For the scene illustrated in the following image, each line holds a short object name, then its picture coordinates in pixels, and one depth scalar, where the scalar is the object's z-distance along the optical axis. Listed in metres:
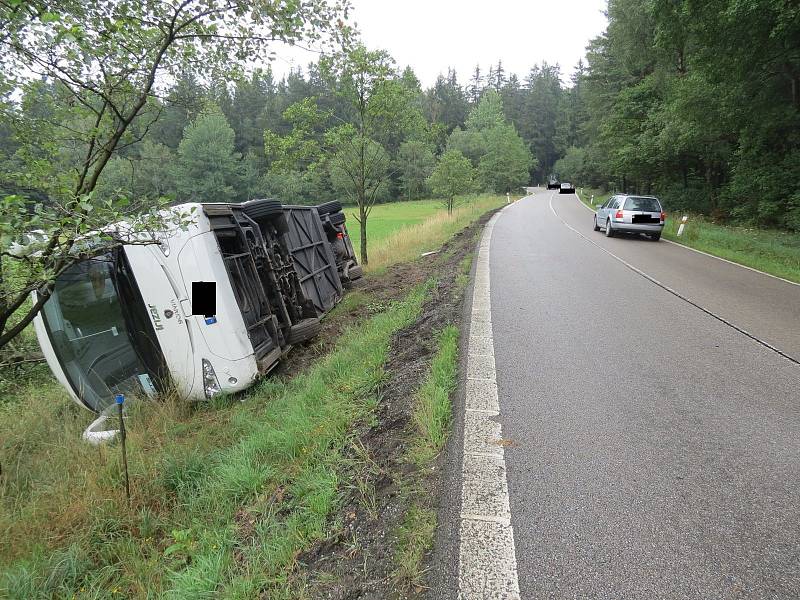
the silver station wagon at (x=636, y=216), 15.59
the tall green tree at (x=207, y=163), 44.09
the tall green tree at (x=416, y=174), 57.34
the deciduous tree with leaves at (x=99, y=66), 3.13
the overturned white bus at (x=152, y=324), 4.89
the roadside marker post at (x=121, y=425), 3.31
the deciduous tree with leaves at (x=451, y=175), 31.78
